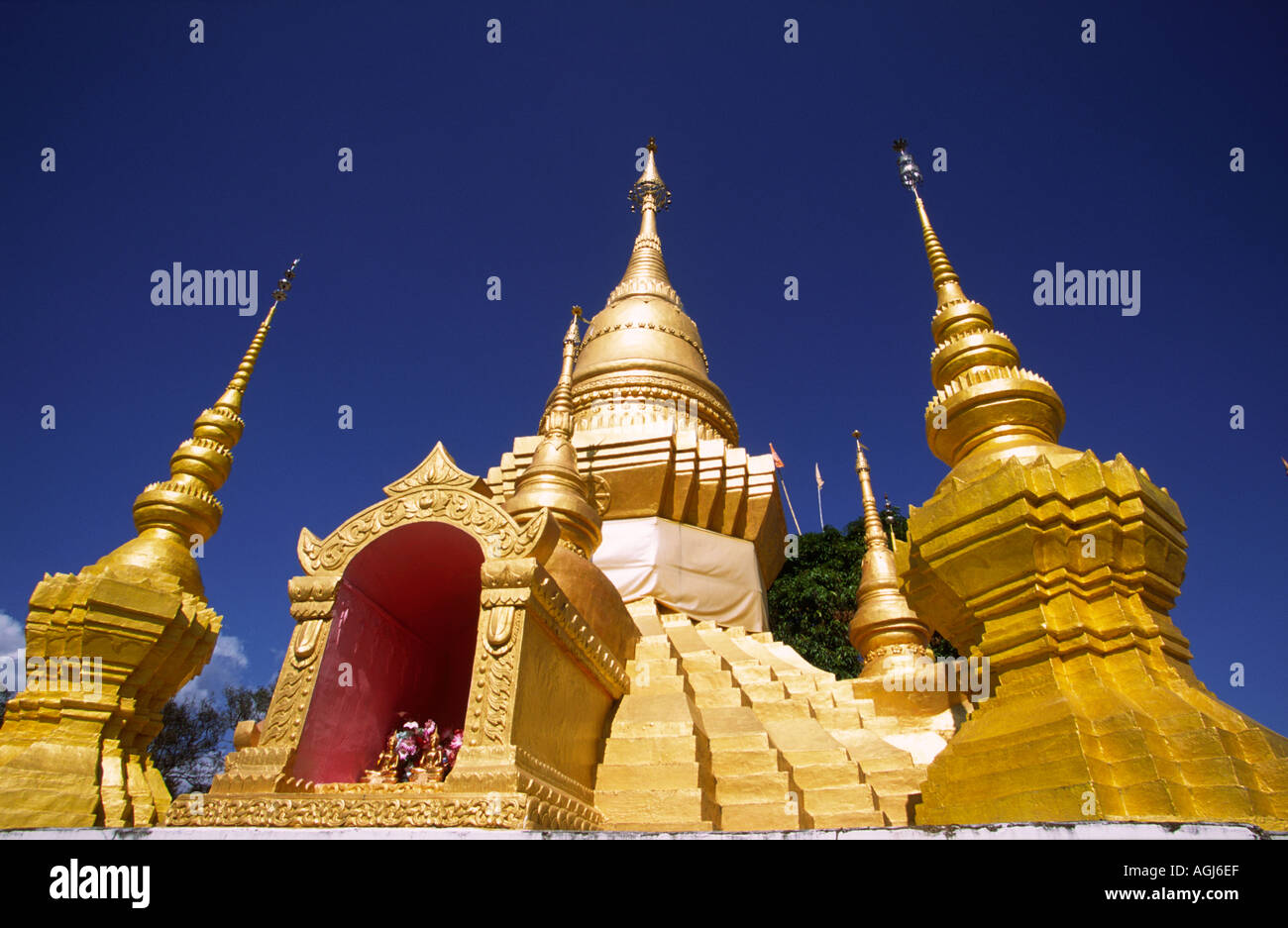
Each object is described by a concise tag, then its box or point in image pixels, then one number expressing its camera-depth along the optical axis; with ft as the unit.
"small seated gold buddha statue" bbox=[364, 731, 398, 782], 20.95
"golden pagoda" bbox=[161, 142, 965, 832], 17.04
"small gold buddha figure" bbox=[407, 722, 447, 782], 21.40
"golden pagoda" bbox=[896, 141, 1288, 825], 14.78
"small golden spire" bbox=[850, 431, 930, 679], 41.39
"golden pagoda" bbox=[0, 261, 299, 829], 25.46
